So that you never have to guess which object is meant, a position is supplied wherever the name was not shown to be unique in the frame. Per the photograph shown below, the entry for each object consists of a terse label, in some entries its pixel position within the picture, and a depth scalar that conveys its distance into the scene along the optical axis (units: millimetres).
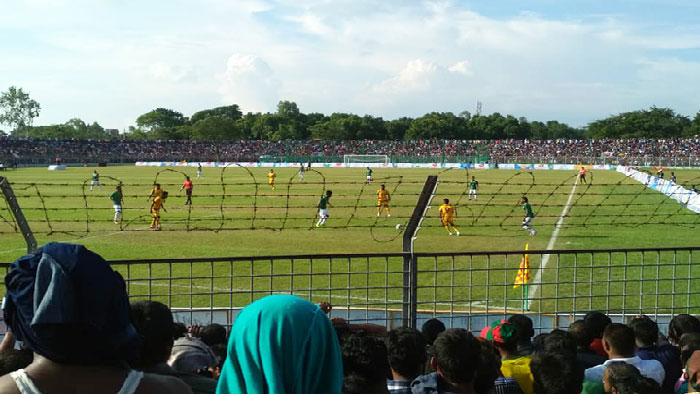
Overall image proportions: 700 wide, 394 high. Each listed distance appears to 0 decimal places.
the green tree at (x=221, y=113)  174175
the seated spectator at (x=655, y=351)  4637
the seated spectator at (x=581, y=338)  5108
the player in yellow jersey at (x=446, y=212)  20219
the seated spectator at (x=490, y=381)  3828
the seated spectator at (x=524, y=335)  4715
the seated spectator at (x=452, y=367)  3570
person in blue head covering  1783
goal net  87438
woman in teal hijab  1859
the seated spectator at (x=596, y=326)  5254
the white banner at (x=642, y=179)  24312
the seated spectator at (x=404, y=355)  3803
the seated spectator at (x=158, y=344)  2863
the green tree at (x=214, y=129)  128500
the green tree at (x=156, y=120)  167500
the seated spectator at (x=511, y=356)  4121
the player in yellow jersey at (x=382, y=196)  22386
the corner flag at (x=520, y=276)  8312
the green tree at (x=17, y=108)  139625
